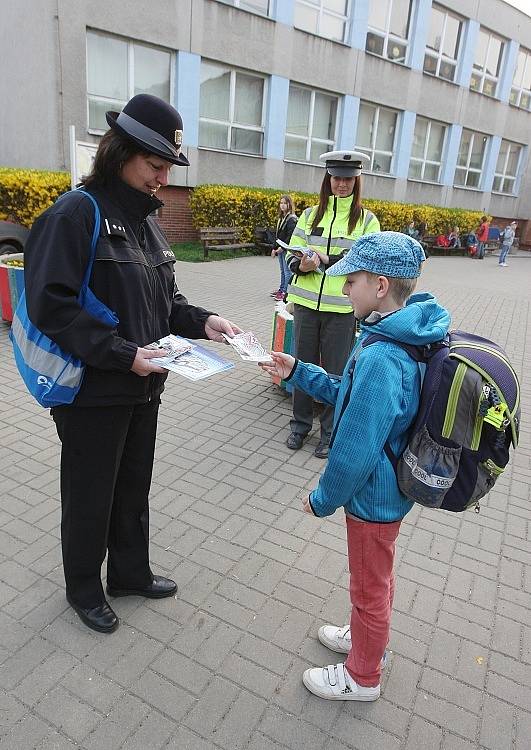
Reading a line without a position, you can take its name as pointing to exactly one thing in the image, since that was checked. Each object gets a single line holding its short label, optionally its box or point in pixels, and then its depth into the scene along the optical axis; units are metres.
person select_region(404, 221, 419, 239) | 17.28
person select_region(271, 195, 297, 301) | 9.33
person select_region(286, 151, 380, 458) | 3.95
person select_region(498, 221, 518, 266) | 19.84
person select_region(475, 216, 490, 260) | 21.81
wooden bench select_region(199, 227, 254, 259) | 13.76
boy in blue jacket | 1.76
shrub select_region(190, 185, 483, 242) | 14.13
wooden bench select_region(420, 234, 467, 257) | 20.75
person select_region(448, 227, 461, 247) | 21.03
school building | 12.27
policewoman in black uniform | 1.88
